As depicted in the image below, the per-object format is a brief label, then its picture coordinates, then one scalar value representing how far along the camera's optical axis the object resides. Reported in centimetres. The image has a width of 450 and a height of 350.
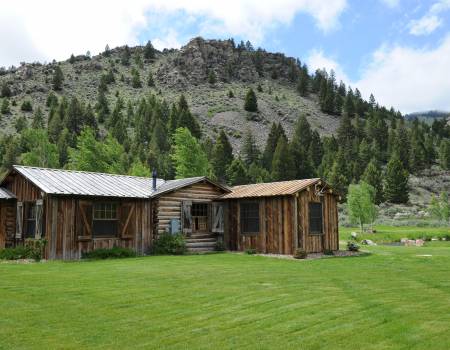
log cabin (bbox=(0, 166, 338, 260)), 1962
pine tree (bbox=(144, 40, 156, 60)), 17838
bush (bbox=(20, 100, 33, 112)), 11406
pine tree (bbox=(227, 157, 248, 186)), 7494
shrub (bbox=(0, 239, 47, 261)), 1889
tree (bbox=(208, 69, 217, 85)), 14800
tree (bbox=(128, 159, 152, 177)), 4500
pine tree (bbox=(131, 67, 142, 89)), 14575
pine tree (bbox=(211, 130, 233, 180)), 7888
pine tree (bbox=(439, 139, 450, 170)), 9912
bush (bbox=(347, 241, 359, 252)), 2289
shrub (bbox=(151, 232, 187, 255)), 2198
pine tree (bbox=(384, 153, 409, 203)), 8062
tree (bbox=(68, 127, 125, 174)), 4706
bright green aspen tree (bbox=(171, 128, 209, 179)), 4144
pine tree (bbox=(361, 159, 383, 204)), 8038
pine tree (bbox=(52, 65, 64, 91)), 13588
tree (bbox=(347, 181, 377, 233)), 4456
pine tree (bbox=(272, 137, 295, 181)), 8125
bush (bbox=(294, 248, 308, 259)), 1990
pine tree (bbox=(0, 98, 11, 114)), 10912
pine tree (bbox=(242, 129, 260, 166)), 9388
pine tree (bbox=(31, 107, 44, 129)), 9648
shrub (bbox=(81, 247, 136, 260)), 1983
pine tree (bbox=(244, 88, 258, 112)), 12356
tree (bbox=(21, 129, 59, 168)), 4684
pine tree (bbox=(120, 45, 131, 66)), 17025
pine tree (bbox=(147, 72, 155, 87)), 14625
